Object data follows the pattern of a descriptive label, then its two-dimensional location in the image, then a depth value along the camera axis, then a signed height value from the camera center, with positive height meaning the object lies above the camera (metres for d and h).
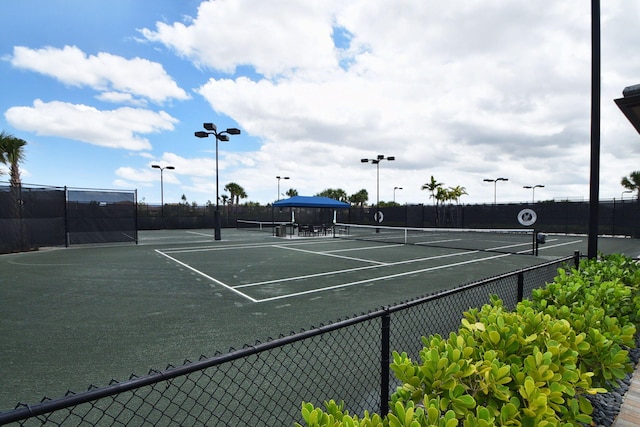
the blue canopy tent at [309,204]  23.38 +0.31
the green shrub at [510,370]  1.63 -0.98
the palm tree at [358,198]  87.07 +2.69
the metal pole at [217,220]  19.55 -0.72
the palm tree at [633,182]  33.92 +2.74
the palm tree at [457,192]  52.91 +2.55
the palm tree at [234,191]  83.50 +4.52
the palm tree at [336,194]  86.03 +3.94
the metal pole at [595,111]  5.71 +1.70
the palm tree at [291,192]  90.53 +4.55
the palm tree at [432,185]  45.23 +3.17
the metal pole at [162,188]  36.58 +2.48
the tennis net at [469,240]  16.55 -2.07
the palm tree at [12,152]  16.53 +2.90
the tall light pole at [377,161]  27.70 +4.06
